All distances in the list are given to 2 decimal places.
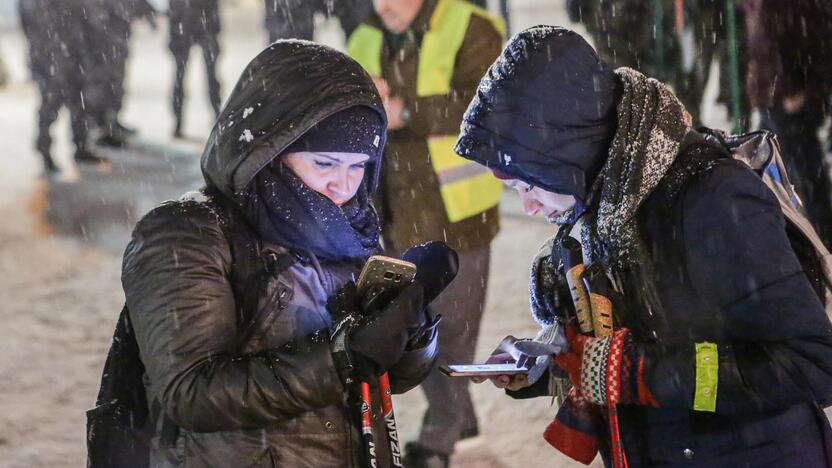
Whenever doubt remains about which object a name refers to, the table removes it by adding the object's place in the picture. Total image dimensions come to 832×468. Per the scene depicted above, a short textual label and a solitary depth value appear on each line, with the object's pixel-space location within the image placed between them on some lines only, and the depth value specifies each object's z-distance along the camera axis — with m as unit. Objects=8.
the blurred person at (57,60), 18.03
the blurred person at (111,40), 18.66
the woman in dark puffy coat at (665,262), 3.46
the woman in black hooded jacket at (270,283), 3.59
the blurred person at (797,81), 10.02
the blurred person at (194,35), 18.92
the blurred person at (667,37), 13.34
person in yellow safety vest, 7.41
